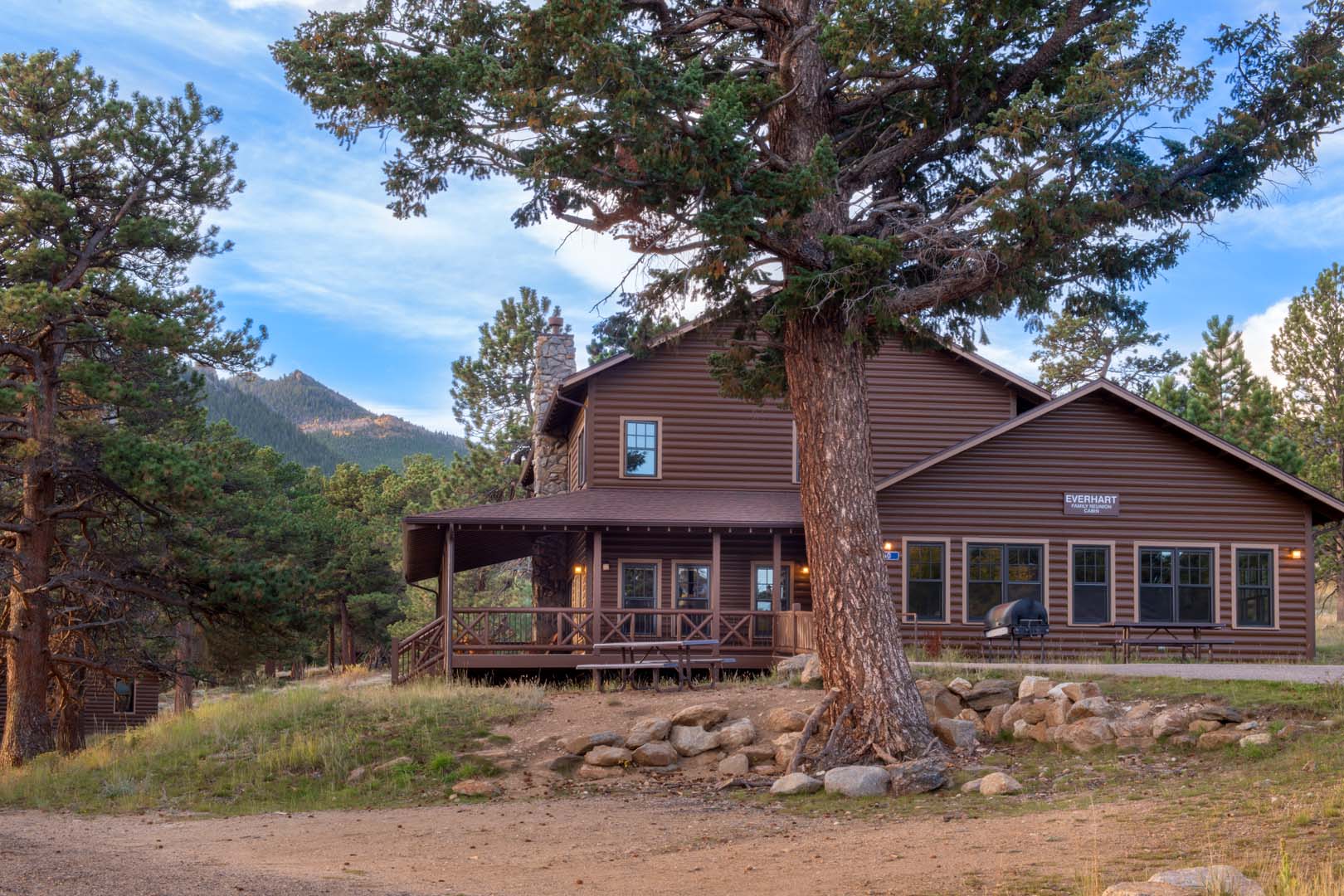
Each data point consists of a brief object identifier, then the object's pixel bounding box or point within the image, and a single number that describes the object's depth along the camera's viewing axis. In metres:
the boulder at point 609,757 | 15.02
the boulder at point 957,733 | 14.29
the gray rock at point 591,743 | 15.30
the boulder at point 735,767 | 14.38
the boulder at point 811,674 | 17.44
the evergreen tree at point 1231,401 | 37.72
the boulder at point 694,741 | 15.20
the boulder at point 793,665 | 18.52
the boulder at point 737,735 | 15.13
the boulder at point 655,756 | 15.00
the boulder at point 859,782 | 12.72
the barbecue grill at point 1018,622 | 21.52
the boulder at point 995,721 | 14.92
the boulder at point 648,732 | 15.38
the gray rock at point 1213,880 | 6.97
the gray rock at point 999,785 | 12.02
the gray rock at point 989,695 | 15.59
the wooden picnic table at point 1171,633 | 22.05
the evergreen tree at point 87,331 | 21.08
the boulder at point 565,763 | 14.93
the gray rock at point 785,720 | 15.23
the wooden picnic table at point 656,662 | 19.66
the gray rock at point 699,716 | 15.76
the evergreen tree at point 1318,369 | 42.72
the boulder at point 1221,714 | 13.22
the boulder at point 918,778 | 12.53
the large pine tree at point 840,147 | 13.15
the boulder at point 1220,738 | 12.67
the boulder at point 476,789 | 14.17
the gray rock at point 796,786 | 13.03
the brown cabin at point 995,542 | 23.20
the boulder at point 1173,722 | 13.32
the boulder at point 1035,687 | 15.16
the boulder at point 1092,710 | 14.24
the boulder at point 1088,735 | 13.66
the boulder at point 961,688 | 15.83
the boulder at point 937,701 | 15.25
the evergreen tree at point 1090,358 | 52.81
